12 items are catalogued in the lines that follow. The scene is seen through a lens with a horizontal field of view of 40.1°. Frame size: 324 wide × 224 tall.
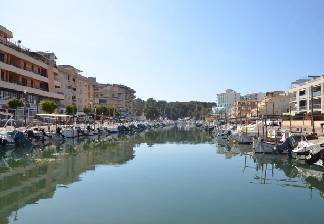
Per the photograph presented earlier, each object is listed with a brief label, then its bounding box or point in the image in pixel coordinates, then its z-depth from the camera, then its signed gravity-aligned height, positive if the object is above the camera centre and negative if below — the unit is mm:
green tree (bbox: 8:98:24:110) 64125 +2816
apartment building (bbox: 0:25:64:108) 71606 +9025
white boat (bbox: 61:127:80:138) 68738 -1513
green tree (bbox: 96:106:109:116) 135375 +3957
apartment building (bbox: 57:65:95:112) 114319 +10106
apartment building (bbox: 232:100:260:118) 183250 +7558
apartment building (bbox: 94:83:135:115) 185250 +9779
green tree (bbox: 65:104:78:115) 96100 +2795
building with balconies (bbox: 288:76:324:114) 91500 +6236
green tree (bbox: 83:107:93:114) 124694 +3607
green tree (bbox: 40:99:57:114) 78875 +2984
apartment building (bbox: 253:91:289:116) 127750 +5898
